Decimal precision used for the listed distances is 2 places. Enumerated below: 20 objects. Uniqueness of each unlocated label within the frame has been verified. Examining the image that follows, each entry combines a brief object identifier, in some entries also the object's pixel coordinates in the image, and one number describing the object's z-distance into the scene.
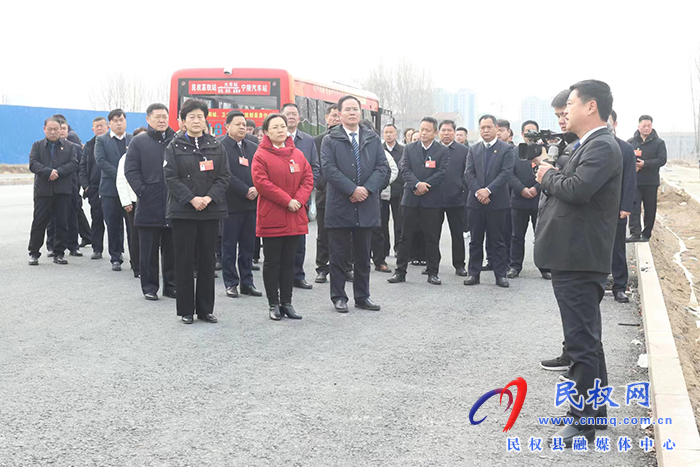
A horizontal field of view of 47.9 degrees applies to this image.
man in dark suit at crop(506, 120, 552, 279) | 10.01
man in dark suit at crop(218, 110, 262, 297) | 8.46
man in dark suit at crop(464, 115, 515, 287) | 9.38
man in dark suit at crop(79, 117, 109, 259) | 11.08
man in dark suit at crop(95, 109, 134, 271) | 9.99
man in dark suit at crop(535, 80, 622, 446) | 4.25
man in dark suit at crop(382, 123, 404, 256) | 11.18
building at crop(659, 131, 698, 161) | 94.12
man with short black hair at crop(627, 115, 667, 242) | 13.08
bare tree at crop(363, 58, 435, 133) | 75.81
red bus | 16.78
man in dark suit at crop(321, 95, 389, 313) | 7.78
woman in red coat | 7.24
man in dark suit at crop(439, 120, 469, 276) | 9.90
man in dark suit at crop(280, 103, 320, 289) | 9.09
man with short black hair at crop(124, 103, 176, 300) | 8.25
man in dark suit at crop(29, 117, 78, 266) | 10.48
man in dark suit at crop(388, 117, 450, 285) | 9.59
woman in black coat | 7.05
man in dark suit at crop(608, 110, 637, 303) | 7.57
